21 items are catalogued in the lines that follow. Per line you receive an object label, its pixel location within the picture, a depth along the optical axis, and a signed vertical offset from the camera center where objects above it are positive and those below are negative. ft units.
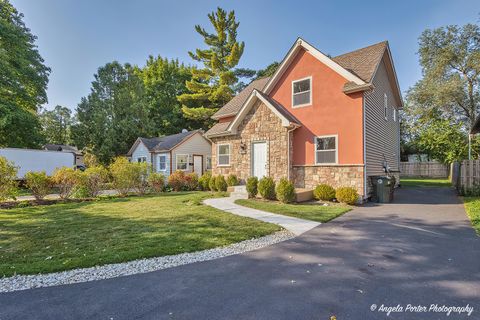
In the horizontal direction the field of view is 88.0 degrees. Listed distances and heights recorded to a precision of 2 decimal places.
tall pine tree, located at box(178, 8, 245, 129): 98.12 +41.52
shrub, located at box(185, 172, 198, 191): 57.11 -4.07
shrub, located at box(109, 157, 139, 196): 44.98 -1.93
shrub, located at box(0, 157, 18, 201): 31.78 -2.02
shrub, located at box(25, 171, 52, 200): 36.27 -2.78
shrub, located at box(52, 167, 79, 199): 38.77 -2.43
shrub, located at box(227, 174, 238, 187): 47.09 -3.13
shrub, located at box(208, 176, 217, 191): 50.33 -4.06
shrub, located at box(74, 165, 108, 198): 41.68 -2.90
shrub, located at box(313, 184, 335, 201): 36.09 -4.18
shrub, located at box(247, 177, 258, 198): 39.17 -3.48
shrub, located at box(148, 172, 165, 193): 49.96 -3.54
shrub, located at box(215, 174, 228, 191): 48.47 -3.73
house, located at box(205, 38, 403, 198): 36.83 +6.70
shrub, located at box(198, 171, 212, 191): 53.71 -3.72
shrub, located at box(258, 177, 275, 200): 36.86 -3.59
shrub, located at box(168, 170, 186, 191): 55.67 -3.75
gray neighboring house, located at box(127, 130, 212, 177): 72.95 +3.74
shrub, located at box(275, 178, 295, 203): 34.32 -3.82
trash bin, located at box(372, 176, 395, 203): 36.04 -3.78
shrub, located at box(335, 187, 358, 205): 33.47 -4.29
